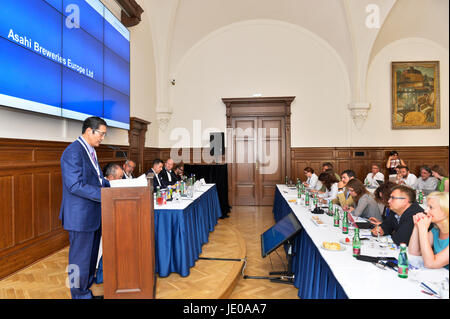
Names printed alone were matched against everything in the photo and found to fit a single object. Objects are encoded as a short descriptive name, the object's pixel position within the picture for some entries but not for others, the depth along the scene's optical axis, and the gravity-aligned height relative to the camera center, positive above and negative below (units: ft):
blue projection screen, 9.87 +4.43
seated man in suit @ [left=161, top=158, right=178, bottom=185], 20.45 -1.27
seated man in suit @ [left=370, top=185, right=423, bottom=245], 7.23 -1.62
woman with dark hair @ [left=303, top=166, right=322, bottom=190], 19.35 -1.68
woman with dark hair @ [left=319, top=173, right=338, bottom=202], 15.19 -1.39
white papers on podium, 7.84 -0.70
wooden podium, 7.69 -2.28
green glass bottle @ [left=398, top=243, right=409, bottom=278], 5.38 -2.04
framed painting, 26.71 +5.96
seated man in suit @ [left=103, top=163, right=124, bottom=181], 10.43 -0.54
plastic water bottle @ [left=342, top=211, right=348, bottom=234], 8.54 -2.09
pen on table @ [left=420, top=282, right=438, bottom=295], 4.71 -2.26
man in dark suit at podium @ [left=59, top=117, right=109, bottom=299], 7.79 -1.26
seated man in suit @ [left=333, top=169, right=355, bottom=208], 12.42 -1.62
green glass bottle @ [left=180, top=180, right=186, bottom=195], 14.10 -1.53
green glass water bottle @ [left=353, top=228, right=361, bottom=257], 6.57 -2.10
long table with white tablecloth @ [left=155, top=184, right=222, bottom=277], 10.51 -3.12
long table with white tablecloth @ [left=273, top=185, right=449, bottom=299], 4.96 -2.33
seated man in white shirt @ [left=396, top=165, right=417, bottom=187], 18.59 -1.17
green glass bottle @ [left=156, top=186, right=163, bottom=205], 11.39 -1.72
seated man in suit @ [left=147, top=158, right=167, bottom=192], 17.93 -0.78
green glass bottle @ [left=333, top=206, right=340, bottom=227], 9.35 -2.09
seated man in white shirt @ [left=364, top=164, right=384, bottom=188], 22.59 -1.69
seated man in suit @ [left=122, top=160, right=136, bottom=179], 15.59 -0.68
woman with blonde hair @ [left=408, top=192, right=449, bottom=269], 5.14 -1.64
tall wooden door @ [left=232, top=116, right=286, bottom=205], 27.89 -0.03
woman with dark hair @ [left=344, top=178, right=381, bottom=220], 10.90 -1.77
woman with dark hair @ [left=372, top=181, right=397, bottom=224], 8.99 -1.14
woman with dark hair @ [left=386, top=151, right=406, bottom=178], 24.88 -0.40
